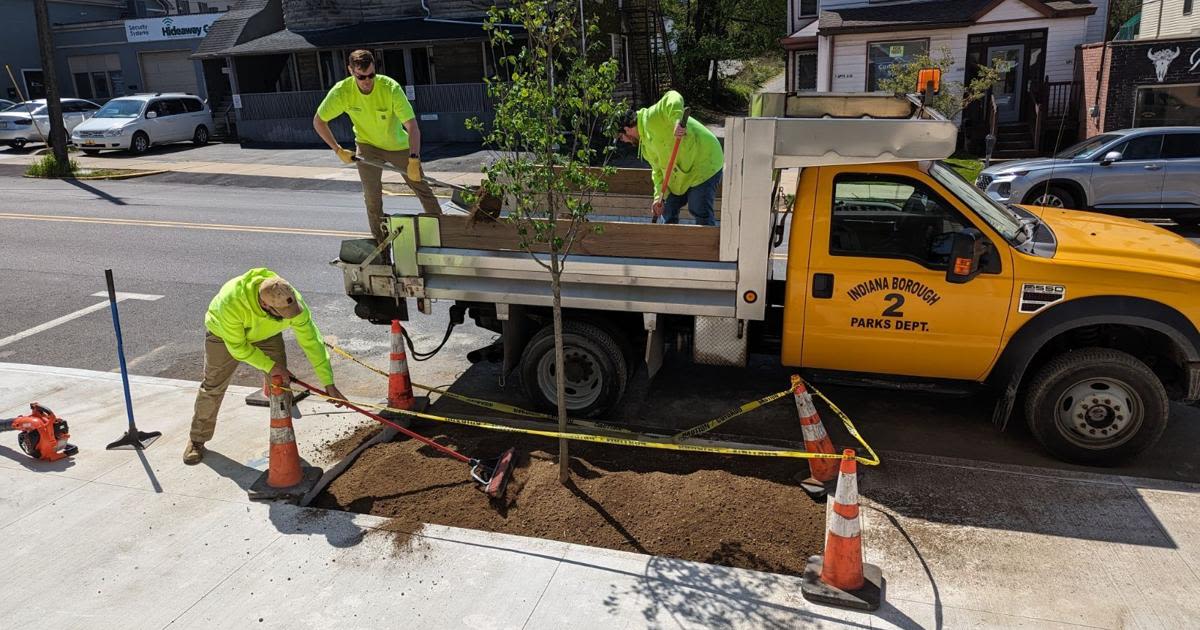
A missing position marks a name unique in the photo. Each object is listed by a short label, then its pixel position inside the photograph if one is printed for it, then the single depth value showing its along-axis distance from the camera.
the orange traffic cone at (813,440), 5.36
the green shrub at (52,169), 20.34
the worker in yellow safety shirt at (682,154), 6.71
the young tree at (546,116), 4.67
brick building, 18.83
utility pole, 19.59
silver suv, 13.11
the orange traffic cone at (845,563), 4.21
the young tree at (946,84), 18.44
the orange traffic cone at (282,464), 5.44
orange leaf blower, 5.90
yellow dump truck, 5.39
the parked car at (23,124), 26.27
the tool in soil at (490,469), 5.36
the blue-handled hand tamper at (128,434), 6.16
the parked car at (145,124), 24.05
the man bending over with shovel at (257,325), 5.45
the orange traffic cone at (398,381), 6.67
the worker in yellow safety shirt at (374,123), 6.79
